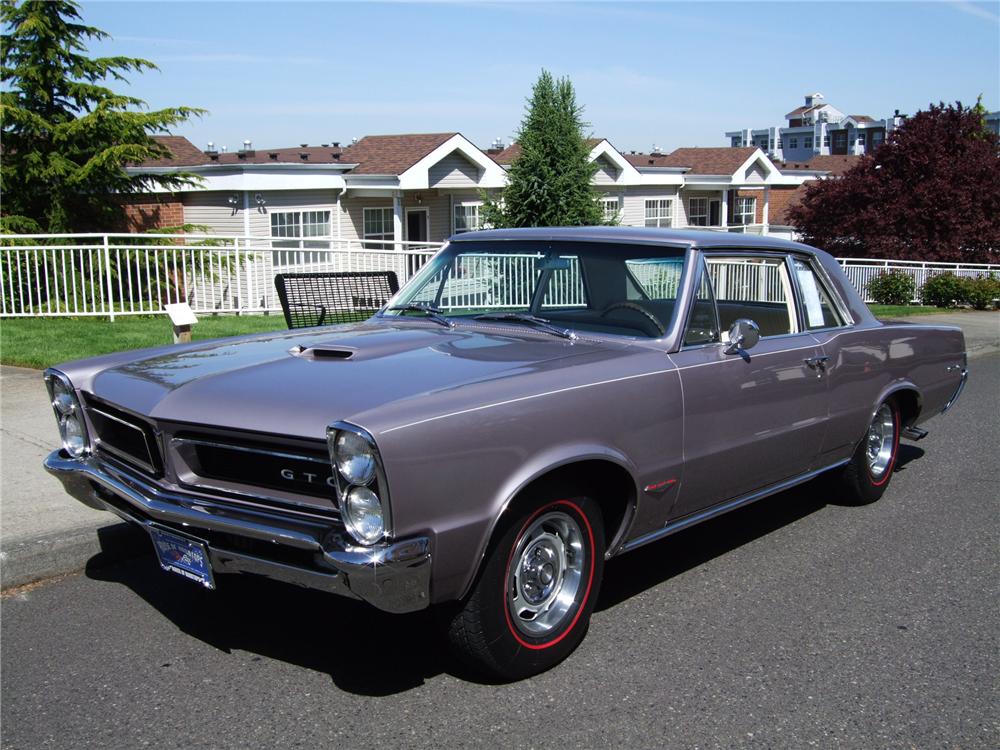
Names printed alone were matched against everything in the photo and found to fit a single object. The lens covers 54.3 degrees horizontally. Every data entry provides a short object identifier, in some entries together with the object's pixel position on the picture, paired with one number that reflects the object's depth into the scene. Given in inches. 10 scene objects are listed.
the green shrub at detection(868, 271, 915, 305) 898.1
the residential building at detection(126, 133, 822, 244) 911.7
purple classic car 132.2
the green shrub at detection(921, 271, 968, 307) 863.7
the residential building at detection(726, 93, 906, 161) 3346.5
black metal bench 305.7
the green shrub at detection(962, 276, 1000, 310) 852.6
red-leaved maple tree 1069.8
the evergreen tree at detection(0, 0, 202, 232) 803.4
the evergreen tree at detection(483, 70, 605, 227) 770.8
